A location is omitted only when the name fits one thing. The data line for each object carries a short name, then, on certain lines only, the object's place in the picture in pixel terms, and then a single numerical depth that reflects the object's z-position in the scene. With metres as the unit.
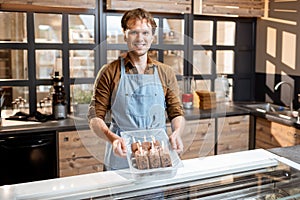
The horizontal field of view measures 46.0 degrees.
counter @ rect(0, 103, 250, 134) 2.74
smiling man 1.67
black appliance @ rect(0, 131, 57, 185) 2.75
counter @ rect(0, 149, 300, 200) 1.25
